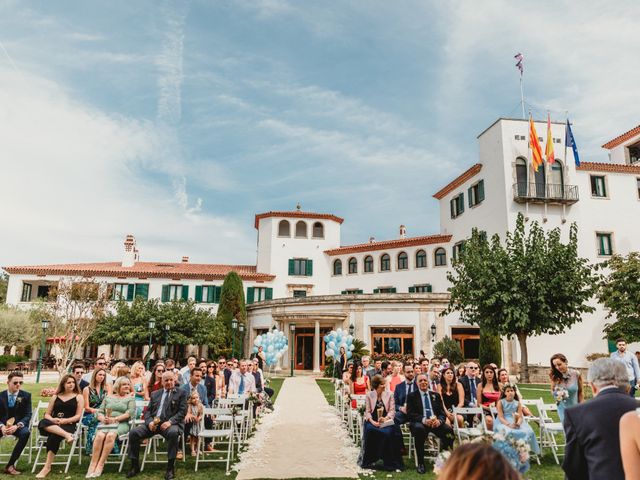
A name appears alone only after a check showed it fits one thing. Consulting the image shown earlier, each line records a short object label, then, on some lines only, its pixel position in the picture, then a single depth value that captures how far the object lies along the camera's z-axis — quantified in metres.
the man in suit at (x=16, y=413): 7.59
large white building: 28.06
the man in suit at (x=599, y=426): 3.21
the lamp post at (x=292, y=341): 28.14
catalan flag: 27.52
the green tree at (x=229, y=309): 33.46
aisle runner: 7.84
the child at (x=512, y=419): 7.79
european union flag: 27.14
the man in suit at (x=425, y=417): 8.29
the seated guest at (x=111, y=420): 7.55
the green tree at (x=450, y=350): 26.55
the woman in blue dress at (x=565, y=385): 8.01
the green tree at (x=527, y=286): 20.97
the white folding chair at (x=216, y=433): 7.97
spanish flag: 27.52
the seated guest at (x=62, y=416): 7.68
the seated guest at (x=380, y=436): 8.23
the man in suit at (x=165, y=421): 7.57
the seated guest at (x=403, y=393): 9.05
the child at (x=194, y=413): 8.80
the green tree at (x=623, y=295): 22.98
